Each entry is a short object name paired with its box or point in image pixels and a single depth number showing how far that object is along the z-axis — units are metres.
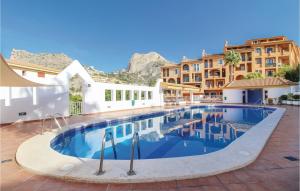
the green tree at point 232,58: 29.01
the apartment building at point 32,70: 8.90
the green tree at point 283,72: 23.71
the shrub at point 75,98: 12.73
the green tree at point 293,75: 21.47
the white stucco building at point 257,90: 18.76
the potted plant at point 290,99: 16.54
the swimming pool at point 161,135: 5.06
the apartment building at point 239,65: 29.67
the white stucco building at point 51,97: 7.76
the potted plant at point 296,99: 15.42
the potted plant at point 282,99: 17.81
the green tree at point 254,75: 27.01
